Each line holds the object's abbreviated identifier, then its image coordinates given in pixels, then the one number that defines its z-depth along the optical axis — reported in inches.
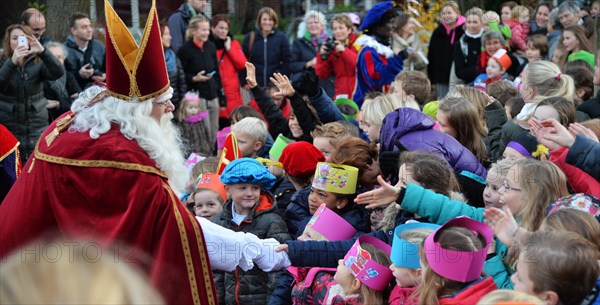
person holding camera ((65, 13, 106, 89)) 429.4
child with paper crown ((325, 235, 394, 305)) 179.5
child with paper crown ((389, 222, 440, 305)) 171.3
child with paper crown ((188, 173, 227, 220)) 258.4
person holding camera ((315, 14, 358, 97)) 429.4
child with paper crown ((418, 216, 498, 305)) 159.0
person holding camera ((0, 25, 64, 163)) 379.9
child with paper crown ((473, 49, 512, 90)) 386.3
